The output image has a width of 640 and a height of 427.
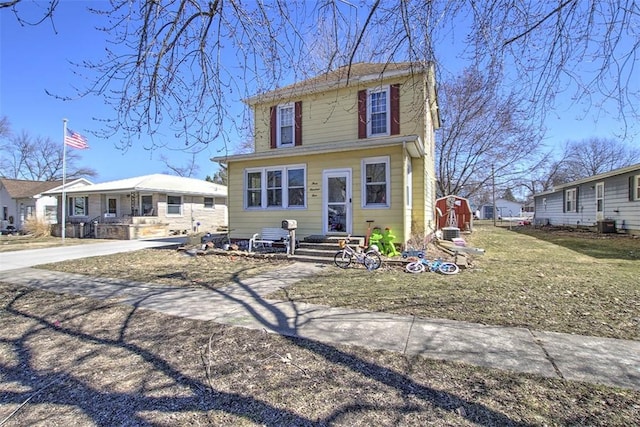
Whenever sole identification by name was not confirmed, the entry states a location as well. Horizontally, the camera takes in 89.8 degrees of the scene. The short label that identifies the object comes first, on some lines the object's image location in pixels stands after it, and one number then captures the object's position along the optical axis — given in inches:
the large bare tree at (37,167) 1802.4
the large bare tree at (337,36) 141.2
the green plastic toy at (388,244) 356.3
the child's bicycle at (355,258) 305.4
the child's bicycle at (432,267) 283.3
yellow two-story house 380.2
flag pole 616.7
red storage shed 775.1
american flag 623.0
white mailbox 379.2
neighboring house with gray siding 598.9
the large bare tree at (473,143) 830.5
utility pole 958.1
